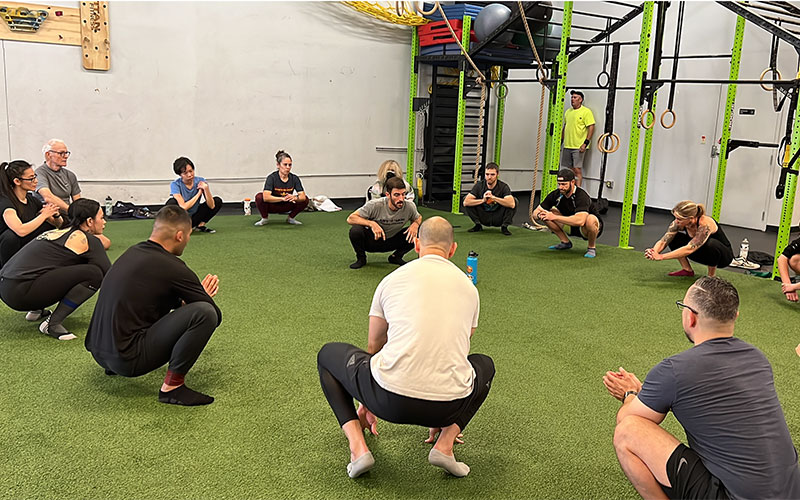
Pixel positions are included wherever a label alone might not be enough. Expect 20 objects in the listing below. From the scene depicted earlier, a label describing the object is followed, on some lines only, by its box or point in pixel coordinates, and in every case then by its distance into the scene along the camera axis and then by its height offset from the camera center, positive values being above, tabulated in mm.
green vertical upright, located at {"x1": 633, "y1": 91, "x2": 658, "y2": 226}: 8109 -305
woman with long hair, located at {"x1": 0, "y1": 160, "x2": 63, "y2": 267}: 4395 -621
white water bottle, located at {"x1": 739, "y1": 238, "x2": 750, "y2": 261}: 6609 -990
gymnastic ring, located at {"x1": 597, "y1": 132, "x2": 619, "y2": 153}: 7191 +74
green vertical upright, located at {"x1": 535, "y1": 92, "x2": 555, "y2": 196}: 8098 +26
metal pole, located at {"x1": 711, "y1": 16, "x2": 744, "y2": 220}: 7707 +687
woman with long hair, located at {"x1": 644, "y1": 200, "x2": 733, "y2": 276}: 5430 -773
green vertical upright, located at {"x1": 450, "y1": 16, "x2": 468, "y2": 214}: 9055 +174
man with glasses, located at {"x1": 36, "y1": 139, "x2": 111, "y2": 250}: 5868 -532
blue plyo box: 9180 +1870
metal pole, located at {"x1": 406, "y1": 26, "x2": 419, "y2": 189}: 10297 +373
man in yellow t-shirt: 10344 +253
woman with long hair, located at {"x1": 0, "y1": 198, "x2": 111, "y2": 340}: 3764 -870
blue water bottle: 5419 -1037
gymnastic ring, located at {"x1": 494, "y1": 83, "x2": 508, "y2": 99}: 8809 +710
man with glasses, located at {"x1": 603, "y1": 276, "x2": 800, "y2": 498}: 1891 -819
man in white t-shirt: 2301 -819
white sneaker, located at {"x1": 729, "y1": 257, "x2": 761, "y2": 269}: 6445 -1100
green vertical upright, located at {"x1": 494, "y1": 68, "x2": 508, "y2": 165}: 10273 +222
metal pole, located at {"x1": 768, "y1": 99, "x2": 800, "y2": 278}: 5703 -421
